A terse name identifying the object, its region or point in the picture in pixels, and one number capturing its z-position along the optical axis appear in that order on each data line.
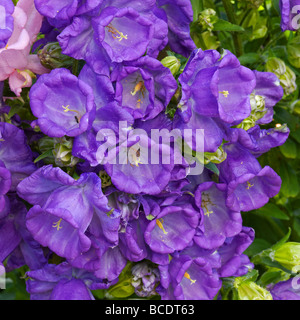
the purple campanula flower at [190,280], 0.68
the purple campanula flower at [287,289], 0.79
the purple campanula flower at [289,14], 0.73
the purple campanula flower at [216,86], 0.59
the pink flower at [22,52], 0.62
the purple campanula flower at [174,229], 0.66
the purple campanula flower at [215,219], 0.69
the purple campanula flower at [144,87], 0.59
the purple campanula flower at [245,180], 0.67
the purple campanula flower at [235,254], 0.73
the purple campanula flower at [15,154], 0.64
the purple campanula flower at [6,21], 0.57
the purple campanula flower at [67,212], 0.58
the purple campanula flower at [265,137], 0.69
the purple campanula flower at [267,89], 0.72
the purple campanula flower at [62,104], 0.58
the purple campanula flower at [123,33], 0.58
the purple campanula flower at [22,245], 0.69
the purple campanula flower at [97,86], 0.60
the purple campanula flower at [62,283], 0.68
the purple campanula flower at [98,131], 0.57
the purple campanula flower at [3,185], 0.60
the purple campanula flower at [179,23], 0.66
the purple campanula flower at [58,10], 0.58
